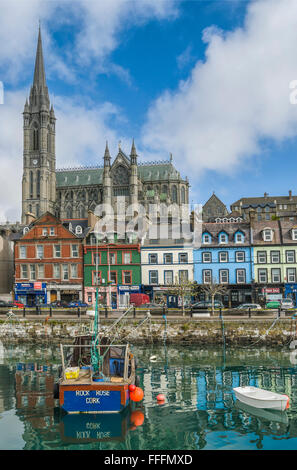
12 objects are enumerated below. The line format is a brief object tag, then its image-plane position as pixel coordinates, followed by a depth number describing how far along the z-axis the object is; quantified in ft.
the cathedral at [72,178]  406.00
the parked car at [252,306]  149.07
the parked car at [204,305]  143.74
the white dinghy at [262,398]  63.05
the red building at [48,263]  191.01
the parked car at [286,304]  150.24
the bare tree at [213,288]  162.67
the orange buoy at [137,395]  66.95
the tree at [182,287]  162.91
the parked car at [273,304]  153.91
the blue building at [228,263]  179.52
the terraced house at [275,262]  176.04
